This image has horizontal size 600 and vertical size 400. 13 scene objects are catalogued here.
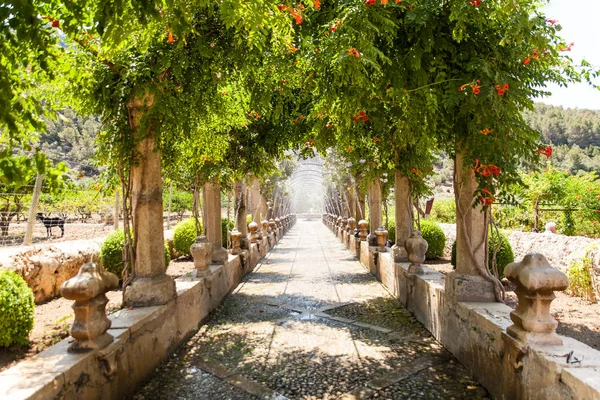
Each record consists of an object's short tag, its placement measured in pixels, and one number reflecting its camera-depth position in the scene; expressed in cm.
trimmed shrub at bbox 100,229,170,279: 801
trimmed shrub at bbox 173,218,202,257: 1166
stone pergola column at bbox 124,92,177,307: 429
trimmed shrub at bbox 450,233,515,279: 730
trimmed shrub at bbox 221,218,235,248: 1257
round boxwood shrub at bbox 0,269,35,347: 432
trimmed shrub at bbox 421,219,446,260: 1080
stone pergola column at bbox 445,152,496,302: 412
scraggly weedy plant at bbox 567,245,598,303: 588
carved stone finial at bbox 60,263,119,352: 289
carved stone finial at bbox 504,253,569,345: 264
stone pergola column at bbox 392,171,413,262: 743
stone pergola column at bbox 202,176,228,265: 797
